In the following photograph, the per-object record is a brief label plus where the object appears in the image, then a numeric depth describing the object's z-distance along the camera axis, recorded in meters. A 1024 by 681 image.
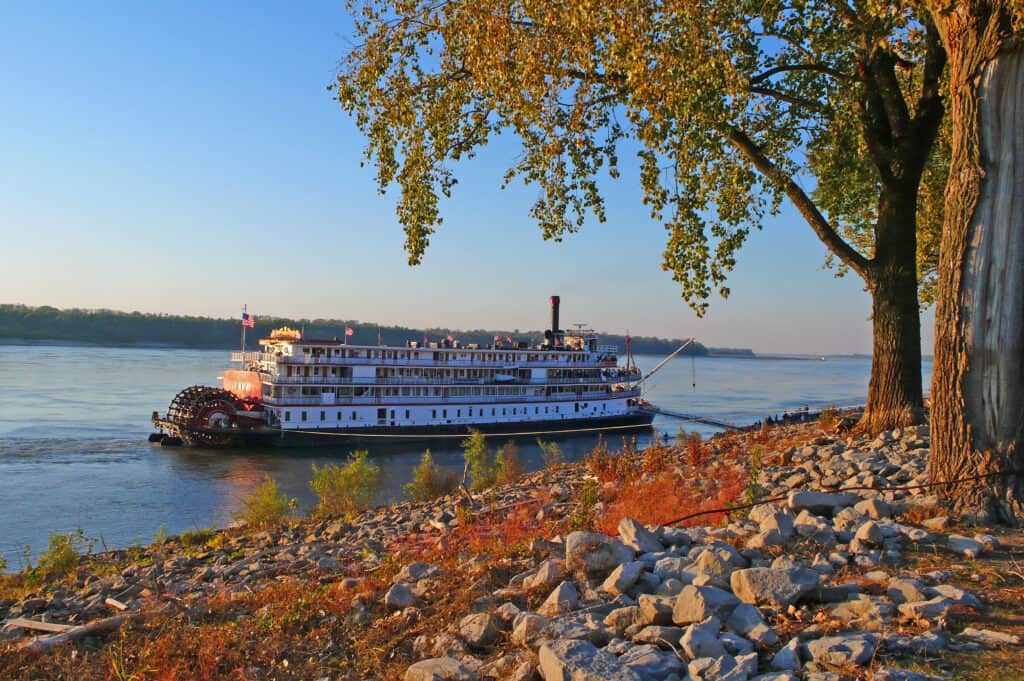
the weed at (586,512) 7.08
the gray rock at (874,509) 5.98
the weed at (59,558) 11.52
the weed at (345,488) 15.25
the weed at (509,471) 16.11
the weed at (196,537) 13.69
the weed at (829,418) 11.95
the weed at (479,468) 16.20
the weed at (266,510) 14.32
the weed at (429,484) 16.95
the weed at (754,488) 7.13
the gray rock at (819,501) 6.25
